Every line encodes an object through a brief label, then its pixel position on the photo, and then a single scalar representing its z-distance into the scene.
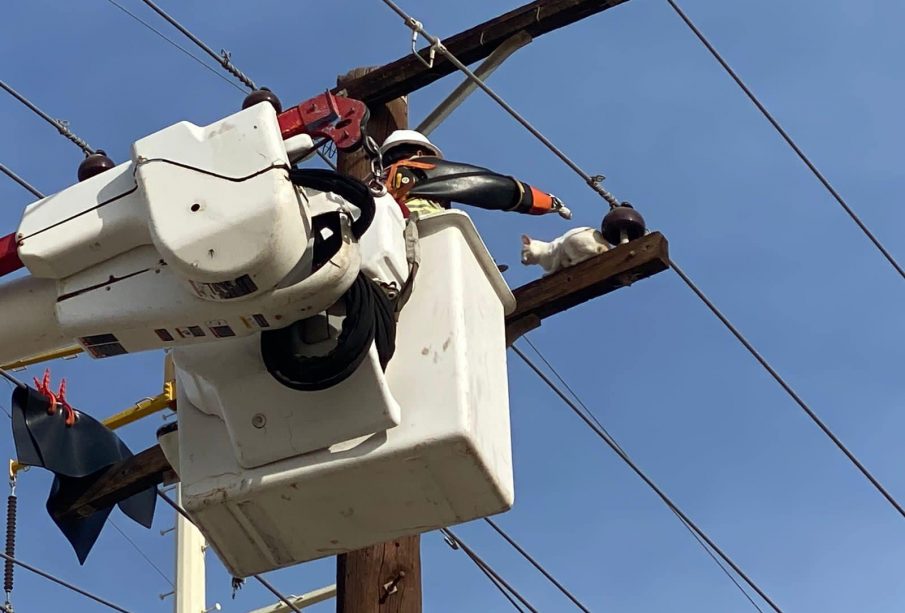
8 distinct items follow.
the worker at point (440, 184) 6.45
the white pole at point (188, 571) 14.27
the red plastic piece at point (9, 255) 4.70
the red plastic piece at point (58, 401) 8.23
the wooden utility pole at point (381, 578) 7.27
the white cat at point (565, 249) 8.03
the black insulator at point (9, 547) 10.19
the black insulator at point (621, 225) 8.01
